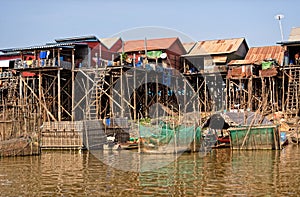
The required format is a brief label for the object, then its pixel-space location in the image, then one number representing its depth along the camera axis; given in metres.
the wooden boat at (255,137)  25.98
